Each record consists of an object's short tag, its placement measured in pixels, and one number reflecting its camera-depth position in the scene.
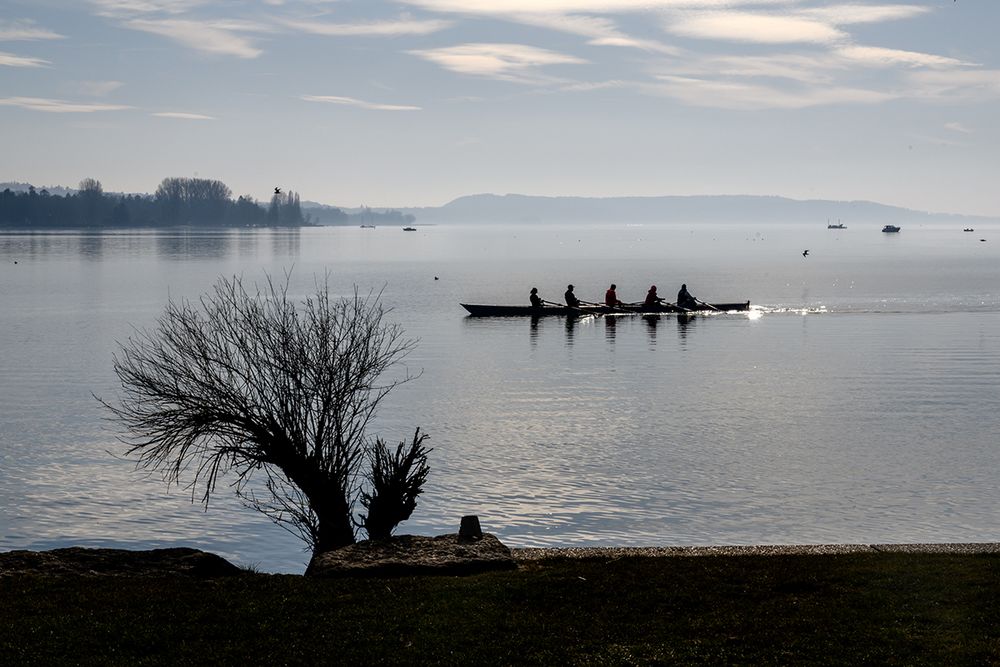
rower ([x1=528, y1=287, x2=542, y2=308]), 84.88
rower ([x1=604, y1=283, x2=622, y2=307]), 86.44
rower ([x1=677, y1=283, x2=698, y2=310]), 88.56
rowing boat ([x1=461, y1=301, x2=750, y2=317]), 84.50
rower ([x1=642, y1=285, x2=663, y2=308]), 86.62
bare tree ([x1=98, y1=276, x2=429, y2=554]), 22.75
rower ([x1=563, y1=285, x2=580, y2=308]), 84.79
